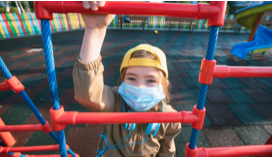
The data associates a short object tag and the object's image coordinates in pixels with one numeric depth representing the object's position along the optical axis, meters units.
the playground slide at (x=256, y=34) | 4.36
